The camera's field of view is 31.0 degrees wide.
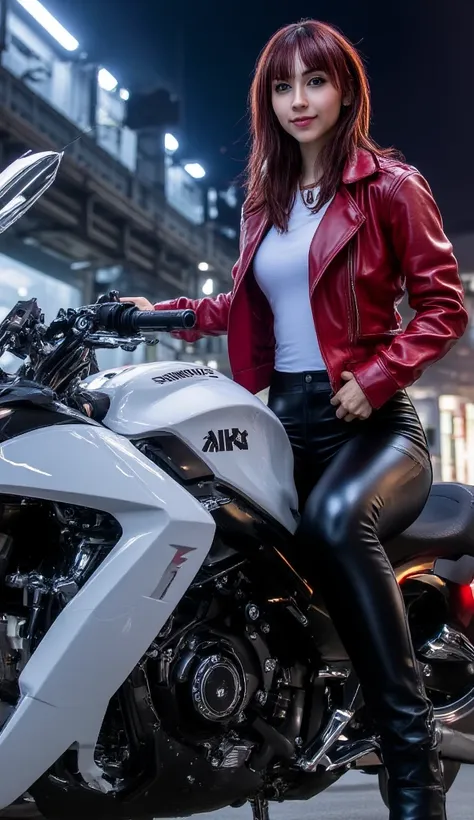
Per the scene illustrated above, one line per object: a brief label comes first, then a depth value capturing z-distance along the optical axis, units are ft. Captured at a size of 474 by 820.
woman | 4.95
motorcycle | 4.20
